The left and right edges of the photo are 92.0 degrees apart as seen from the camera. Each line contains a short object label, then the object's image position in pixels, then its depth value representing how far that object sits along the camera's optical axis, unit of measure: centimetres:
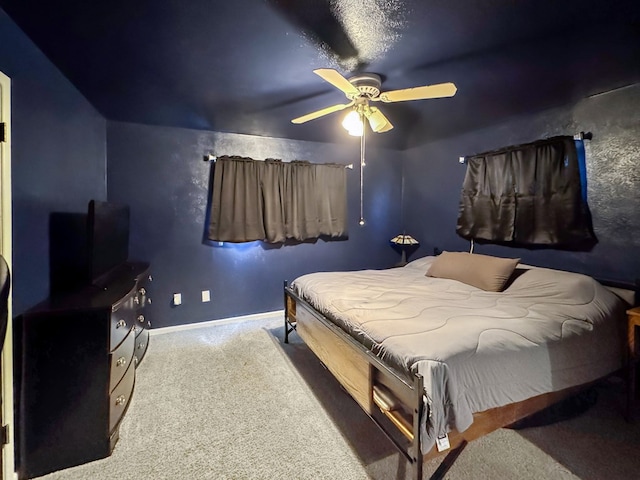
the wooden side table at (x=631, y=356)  196
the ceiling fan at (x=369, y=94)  199
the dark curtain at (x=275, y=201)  359
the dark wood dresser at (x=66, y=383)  159
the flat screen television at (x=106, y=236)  198
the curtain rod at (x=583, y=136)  253
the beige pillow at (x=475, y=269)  260
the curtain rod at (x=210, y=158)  354
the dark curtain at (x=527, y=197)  261
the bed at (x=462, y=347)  139
